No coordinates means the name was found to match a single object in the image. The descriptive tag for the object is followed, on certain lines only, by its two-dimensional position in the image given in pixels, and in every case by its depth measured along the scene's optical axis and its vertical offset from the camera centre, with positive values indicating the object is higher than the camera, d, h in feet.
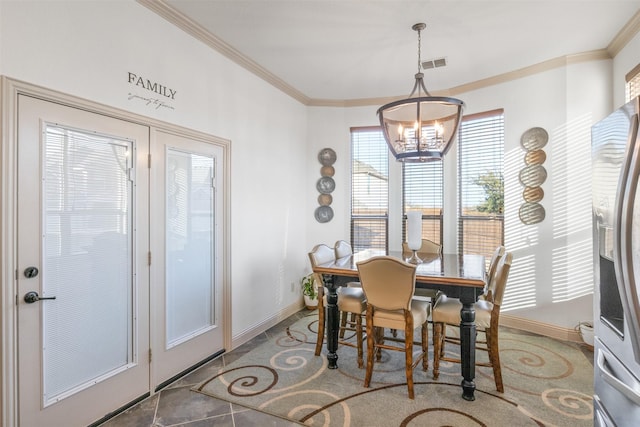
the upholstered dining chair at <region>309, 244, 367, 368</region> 9.94 -2.59
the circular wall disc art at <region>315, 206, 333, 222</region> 16.51 +0.00
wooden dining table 8.24 -1.80
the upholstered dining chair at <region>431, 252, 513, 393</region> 8.38 -2.68
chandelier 8.83 +2.38
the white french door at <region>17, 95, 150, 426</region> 6.34 -1.05
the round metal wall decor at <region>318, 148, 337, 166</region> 16.58 +2.78
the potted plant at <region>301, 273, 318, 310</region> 15.38 -3.57
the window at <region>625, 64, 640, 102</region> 9.77 +3.88
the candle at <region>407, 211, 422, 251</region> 10.83 -0.52
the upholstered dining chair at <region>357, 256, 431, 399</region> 8.20 -2.17
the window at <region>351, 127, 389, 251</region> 16.47 +1.21
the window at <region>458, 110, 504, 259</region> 13.96 +1.30
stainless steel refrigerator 3.74 -0.64
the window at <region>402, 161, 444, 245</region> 15.57 +0.93
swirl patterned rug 7.61 -4.53
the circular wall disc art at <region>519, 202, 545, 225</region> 12.57 +0.03
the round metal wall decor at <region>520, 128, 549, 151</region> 12.51 +2.80
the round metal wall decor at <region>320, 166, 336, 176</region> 16.58 +2.10
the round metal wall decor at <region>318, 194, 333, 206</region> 16.53 +0.68
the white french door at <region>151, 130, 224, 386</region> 8.95 -1.10
